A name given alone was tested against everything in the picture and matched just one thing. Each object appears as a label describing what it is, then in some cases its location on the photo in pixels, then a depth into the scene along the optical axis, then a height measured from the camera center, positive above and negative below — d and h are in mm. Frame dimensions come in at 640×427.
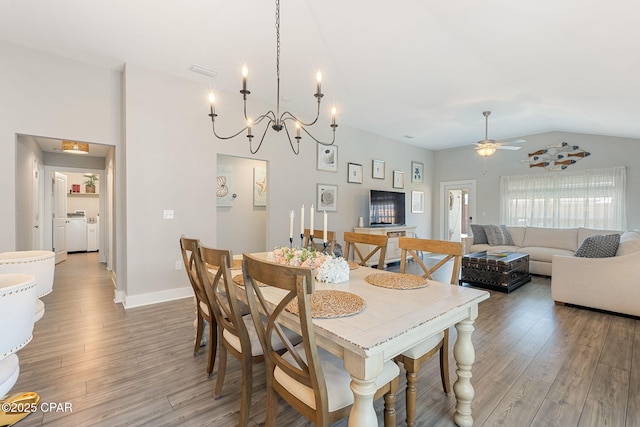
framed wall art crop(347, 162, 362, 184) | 5777 +737
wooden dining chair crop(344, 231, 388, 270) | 2314 -273
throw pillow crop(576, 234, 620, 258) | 3348 -422
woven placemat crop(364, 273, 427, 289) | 1724 -454
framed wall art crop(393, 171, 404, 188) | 6805 +722
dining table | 1039 -473
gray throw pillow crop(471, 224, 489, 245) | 5910 -556
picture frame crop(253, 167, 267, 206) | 5578 +427
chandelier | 1910 +786
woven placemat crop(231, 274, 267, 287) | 1732 -448
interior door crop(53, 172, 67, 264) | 6215 -217
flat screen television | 6031 +26
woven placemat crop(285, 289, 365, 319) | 1247 -451
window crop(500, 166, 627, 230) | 5285 +230
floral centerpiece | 1809 -353
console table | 5770 -561
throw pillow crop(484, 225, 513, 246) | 5734 -502
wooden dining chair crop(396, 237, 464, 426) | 1479 -742
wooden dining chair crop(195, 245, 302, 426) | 1439 -695
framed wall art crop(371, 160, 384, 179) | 6296 +878
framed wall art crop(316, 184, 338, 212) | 5250 +210
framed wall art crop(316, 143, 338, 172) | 5256 +939
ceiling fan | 4531 +1025
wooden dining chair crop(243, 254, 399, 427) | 1030 -710
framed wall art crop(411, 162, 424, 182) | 7328 +977
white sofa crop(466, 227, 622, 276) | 5016 -636
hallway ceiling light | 4267 +905
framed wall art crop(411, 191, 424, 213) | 7391 +206
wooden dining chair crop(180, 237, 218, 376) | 1896 -654
